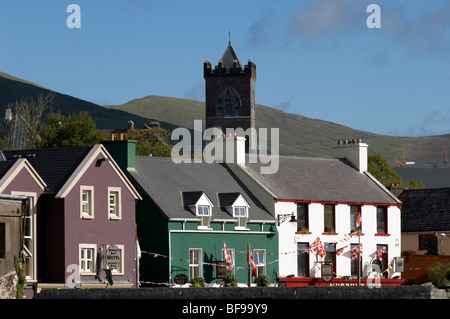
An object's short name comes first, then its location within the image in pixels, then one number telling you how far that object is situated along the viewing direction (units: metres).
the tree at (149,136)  142.00
